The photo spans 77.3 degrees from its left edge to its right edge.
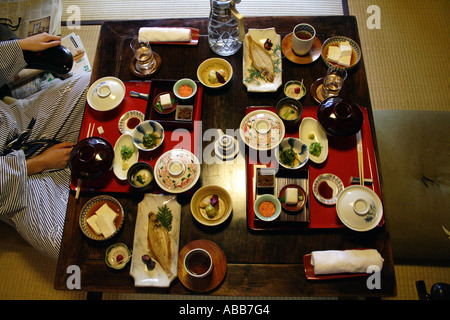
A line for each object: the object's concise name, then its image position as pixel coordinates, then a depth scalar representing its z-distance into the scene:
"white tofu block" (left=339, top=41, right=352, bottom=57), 2.08
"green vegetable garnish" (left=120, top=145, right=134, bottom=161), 1.92
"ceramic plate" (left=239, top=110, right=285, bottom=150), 1.89
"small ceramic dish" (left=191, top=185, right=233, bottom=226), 1.75
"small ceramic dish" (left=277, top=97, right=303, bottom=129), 1.93
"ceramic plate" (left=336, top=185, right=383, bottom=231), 1.69
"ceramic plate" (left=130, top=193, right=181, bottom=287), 1.64
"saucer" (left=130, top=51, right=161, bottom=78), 2.14
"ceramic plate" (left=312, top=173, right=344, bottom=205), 1.79
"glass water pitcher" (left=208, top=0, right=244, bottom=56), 1.97
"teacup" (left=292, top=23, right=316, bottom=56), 2.03
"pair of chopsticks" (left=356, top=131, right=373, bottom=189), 1.83
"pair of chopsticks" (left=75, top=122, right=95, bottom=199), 2.02
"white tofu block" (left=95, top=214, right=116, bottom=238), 1.75
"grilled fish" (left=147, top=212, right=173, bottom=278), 1.68
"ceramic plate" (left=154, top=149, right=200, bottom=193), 1.80
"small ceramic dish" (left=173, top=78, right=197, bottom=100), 2.01
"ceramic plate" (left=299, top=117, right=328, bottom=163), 1.91
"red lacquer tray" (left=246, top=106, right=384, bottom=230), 1.75
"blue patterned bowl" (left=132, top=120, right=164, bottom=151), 1.91
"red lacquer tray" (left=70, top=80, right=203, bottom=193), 1.88
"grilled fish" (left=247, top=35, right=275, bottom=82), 2.07
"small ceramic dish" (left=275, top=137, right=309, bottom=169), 1.83
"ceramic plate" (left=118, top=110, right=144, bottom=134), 2.03
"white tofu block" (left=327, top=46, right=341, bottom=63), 2.09
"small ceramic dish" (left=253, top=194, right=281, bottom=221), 1.72
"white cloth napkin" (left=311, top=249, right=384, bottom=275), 1.60
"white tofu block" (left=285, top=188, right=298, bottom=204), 1.71
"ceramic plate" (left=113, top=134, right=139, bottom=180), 1.89
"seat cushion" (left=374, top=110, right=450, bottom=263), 2.07
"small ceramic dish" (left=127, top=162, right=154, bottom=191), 1.80
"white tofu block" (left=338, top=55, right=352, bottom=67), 2.08
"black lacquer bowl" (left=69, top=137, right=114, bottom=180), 1.76
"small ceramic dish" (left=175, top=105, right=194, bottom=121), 1.97
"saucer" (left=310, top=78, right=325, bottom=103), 2.02
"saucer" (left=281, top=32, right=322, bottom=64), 2.12
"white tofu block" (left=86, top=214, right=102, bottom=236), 1.76
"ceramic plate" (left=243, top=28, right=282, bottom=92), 2.05
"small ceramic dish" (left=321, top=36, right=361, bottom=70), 2.09
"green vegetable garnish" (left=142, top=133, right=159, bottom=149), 1.91
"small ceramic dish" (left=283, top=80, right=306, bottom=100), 2.02
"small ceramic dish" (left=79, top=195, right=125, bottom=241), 1.75
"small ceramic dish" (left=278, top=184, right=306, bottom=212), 1.73
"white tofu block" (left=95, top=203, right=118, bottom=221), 1.78
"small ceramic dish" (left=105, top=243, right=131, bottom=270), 1.69
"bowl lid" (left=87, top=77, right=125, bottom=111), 2.05
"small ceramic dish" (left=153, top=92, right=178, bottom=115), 2.00
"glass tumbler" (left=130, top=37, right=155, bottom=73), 2.11
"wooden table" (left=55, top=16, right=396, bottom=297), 1.64
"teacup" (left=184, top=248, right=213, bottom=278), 1.65
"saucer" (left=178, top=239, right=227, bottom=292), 1.64
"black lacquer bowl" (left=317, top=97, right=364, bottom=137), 1.82
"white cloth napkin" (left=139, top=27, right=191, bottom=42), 2.18
